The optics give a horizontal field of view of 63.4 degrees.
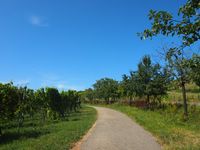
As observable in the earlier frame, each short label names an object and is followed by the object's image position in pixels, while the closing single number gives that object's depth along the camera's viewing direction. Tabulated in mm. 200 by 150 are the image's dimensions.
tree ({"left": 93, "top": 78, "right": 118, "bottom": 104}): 45459
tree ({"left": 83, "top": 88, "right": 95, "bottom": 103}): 60562
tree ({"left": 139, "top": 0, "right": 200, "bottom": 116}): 2725
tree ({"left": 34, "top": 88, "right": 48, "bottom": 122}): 17765
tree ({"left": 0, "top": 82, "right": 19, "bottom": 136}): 9912
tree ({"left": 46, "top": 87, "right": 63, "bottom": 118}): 18647
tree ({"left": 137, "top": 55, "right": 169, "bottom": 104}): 23264
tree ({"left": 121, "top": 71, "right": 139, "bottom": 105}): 25179
